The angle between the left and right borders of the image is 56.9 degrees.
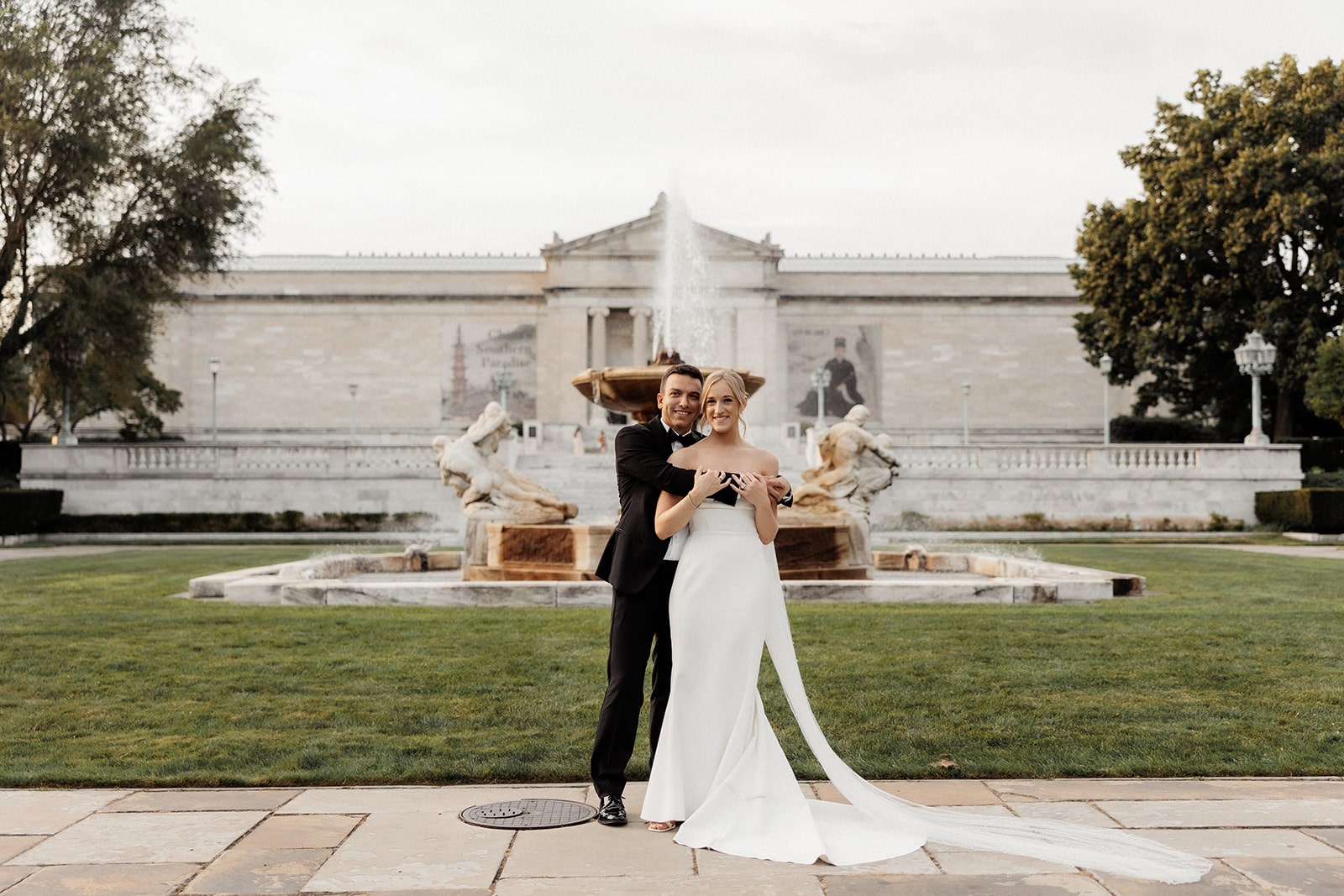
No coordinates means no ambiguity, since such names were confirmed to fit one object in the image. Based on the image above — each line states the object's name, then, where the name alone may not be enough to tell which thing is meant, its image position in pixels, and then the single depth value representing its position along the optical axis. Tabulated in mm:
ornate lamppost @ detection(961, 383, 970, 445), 52581
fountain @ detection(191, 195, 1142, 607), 12617
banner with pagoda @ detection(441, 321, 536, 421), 57656
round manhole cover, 4961
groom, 5023
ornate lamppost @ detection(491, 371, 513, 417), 49781
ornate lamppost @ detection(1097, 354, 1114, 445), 39125
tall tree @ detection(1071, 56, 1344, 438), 34719
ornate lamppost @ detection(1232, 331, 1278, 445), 30391
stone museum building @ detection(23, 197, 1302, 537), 57281
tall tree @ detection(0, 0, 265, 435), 28859
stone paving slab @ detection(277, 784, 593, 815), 5215
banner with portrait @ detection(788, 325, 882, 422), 57969
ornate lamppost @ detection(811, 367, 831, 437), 48150
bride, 4816
